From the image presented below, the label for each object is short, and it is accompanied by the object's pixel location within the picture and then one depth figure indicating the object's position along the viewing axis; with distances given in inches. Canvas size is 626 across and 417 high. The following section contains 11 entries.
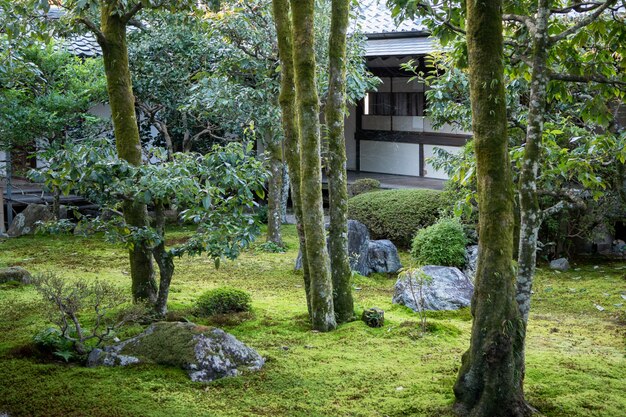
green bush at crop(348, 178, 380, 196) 730.8
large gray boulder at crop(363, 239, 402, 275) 519.2
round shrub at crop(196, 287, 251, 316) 348.2
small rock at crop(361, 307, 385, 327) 330.6
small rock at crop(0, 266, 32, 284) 420.1
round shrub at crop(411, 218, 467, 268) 477.7
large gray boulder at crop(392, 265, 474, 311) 389.4
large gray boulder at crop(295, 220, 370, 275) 512.7
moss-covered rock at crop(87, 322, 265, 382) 254.8
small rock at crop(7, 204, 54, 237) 648.4
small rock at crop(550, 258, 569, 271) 530.6
